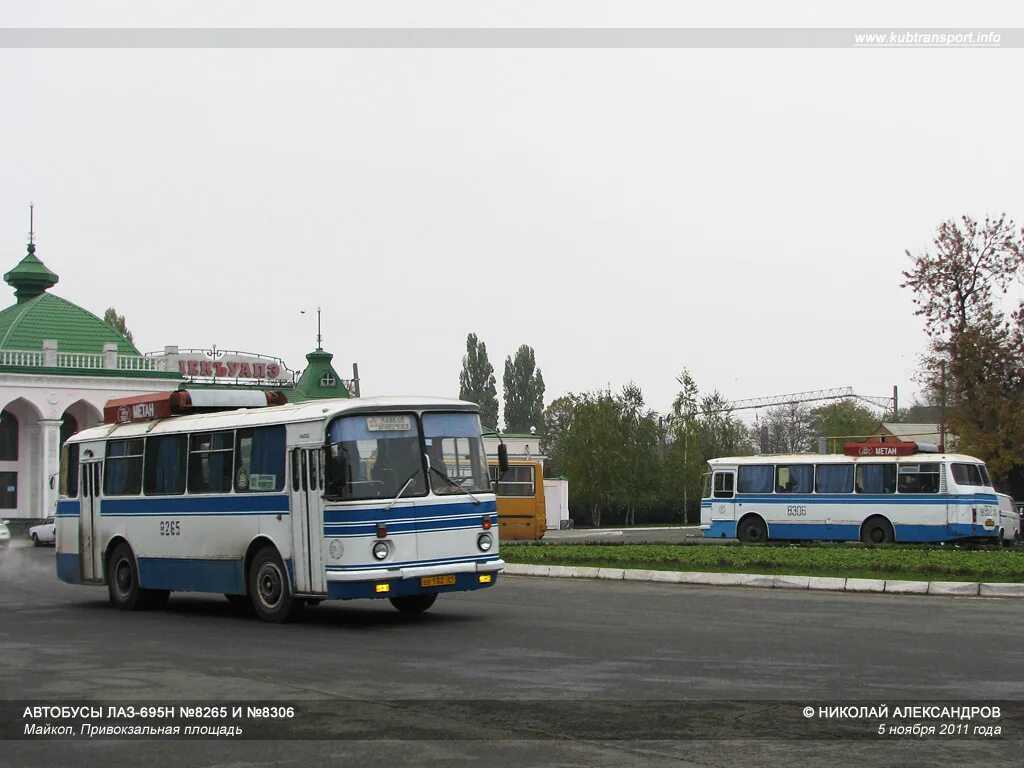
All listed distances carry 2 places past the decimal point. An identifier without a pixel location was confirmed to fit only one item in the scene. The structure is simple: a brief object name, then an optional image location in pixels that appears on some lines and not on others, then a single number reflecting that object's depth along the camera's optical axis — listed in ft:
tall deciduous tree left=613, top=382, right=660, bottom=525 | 249.96
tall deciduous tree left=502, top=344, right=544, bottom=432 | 336.29
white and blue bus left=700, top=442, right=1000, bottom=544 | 109.70
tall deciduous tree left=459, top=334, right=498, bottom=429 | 324.19
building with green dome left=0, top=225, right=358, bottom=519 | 208.44
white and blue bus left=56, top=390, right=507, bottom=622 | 50.70
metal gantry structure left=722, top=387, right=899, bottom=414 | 500.33
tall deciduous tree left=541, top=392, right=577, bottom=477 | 293.78
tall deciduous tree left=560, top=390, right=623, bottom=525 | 246.06
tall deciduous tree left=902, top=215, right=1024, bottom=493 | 138.62
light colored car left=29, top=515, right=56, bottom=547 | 172.11
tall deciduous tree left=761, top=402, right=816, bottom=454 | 410.52
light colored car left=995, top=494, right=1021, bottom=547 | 114.83
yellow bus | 134.51
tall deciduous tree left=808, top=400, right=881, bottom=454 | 322.55
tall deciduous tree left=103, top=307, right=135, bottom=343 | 292.20
